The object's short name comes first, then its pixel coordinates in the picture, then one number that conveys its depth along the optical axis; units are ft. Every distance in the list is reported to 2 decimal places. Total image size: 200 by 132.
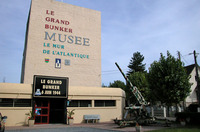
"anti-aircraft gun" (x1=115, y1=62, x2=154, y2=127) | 57.19
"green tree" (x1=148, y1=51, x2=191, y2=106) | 69.21
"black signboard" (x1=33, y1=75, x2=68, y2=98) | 65.00
